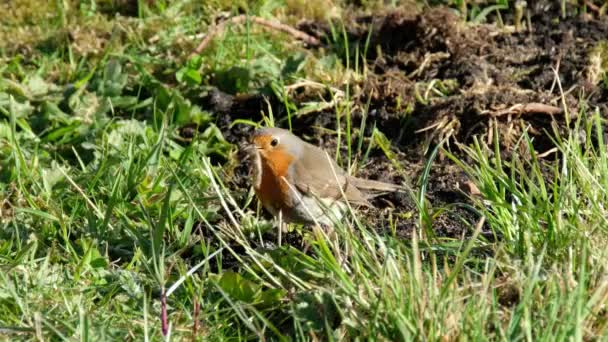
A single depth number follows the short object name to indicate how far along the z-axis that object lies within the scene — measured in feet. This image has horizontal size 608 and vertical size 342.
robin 32.89
